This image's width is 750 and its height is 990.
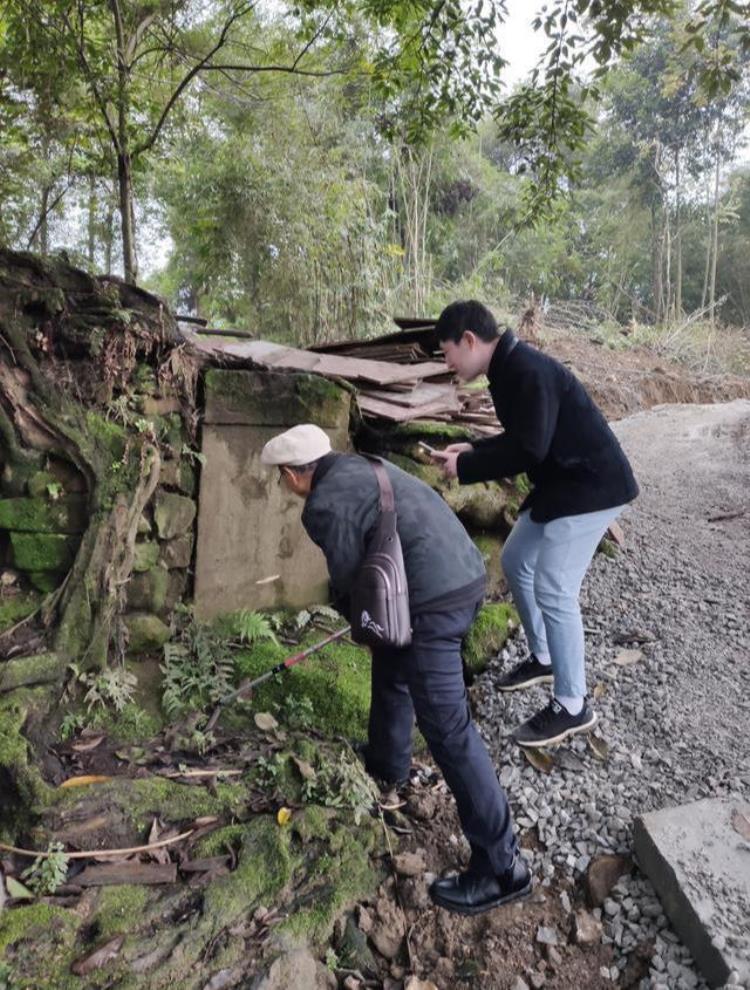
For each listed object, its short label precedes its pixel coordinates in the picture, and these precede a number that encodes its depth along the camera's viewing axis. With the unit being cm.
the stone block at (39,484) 344
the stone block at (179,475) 380
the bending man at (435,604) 234
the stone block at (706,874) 205
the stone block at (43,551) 343
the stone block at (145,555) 365
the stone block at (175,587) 383
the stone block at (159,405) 375
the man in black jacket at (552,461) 279
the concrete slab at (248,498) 392
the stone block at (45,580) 344
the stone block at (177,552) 382
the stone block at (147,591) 365
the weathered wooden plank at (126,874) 242
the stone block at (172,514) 375
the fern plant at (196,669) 340
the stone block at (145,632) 356
